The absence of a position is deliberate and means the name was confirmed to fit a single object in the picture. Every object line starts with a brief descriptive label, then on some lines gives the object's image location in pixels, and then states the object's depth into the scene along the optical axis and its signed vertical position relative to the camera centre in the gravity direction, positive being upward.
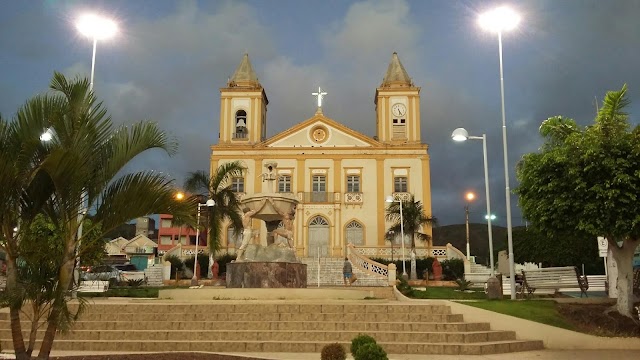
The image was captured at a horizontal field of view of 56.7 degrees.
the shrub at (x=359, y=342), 6.61 -0.82
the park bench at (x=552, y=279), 15.37 -0.32
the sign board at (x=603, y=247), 16.55 +0.53
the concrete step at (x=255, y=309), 10.95 -0.77
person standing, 27.08 -0.28
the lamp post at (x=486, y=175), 17.92 +2.80
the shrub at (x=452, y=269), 35.38 -0.10
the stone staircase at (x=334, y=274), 26.96 -0.33
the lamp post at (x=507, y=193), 14.88 +1.97
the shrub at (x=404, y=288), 19.57 -0.70
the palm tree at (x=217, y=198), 27.05 +3.32
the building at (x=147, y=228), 77.69 +5.45
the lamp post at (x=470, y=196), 28.23 +3.37
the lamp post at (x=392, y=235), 35.67 +1.94
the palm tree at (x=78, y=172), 6.72 +1.10
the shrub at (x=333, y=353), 6.78 -0.96
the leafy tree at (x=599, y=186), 11.42 +1.60
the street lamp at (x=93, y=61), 19.12 +6.64
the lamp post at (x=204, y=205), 25.70 +2.76
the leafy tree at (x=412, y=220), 34.16 +2.75
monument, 15.80 +0.47
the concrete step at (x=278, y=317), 10.73 -0.88
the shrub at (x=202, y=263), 36.15 +0.33
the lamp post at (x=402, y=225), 31.99 +2.26
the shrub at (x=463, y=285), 25.78 -0.77
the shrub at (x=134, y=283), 27.71 -0.66
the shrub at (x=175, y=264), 35.41 +0.27
